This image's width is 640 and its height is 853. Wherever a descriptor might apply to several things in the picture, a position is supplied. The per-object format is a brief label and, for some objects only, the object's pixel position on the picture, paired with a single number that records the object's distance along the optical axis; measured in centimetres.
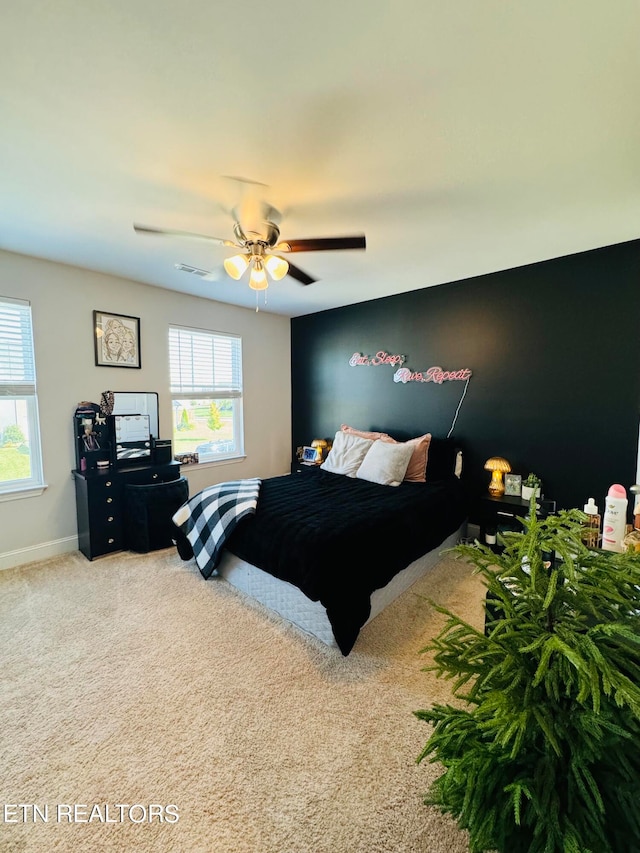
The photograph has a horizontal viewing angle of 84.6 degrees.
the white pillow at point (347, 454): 373
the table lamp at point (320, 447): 459
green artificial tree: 64
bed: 201
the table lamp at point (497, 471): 328
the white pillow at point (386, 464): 338
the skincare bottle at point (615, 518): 152
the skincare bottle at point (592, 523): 163
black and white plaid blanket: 256
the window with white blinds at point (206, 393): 407
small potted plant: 307
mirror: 354
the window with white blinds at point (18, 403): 293
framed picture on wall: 339
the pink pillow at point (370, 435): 399
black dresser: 307
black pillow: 349
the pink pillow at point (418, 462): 349
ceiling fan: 200
